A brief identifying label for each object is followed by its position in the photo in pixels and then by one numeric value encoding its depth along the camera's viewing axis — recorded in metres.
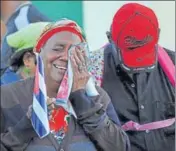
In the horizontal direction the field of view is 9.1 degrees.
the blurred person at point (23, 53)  5.11
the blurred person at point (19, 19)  6.18
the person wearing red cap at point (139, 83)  4.32
